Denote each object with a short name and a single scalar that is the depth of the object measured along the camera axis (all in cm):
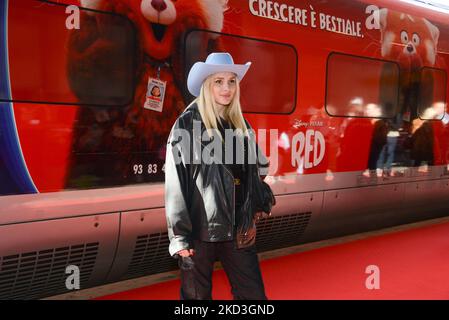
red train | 351
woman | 272
